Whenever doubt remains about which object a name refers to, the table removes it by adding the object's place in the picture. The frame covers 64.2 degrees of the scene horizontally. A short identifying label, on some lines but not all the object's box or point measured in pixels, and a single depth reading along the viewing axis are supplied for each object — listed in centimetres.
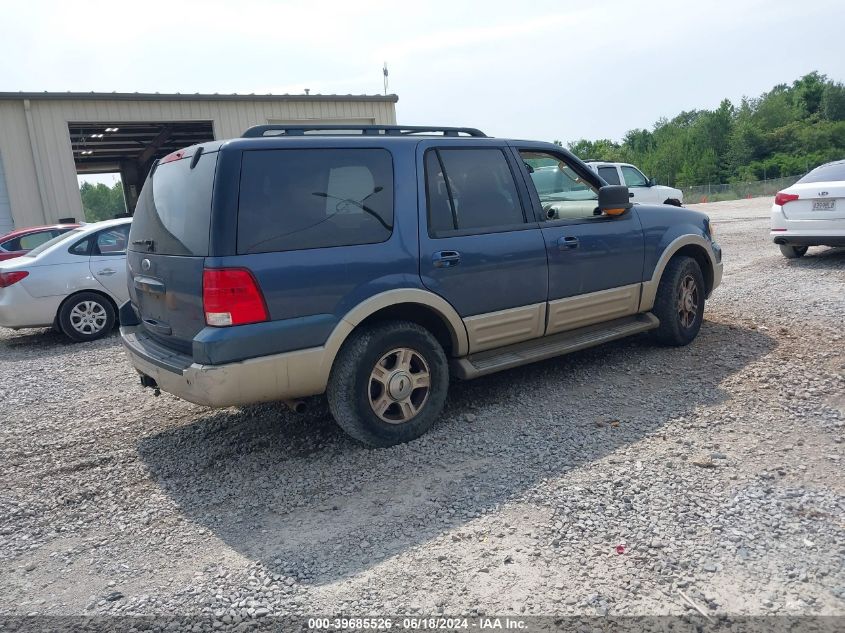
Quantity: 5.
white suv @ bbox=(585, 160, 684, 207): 1447
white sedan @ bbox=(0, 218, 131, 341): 820
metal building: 1538
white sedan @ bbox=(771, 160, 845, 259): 982
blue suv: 388
